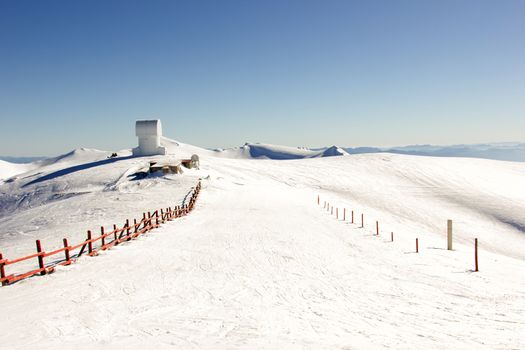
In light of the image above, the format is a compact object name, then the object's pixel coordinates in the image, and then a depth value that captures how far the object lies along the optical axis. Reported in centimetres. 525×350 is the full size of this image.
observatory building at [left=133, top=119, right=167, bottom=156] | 6956
